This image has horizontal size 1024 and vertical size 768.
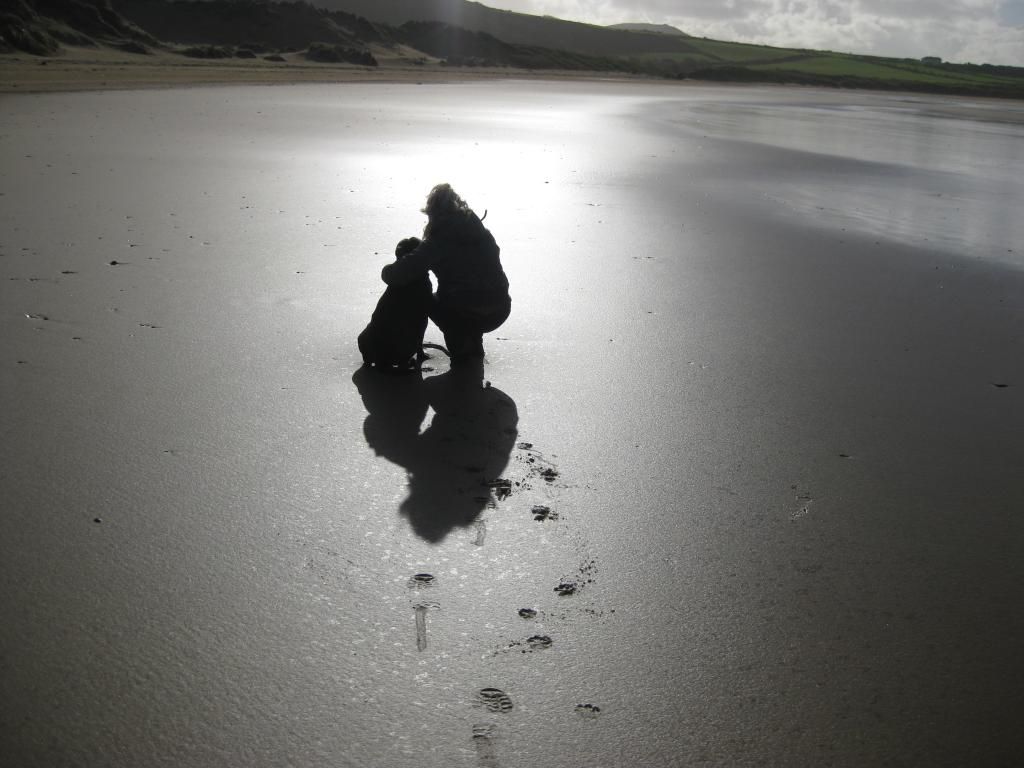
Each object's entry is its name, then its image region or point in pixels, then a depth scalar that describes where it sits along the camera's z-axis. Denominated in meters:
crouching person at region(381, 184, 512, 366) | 4.42
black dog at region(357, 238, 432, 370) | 4.42
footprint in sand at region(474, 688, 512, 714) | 2.30
